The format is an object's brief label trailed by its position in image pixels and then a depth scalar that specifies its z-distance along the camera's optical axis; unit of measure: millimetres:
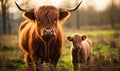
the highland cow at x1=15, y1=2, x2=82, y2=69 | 10869
